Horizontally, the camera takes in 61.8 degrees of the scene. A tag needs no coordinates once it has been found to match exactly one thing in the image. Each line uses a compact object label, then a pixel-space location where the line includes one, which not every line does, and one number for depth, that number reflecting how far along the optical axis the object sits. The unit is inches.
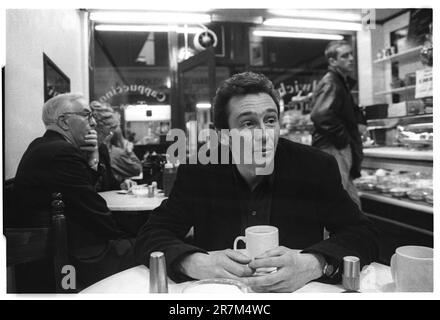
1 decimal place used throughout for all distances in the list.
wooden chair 45.4
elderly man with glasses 54.1
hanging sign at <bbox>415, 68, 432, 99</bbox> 102.9
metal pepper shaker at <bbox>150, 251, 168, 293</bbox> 34.6
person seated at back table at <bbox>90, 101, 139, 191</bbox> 69.7
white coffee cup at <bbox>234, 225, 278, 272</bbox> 35.4
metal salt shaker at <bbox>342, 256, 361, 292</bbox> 35.0
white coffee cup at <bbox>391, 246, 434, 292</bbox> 31.7
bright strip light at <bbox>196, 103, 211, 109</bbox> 124.9
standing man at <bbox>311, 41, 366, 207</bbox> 105.8
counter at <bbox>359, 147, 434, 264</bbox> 99.7
